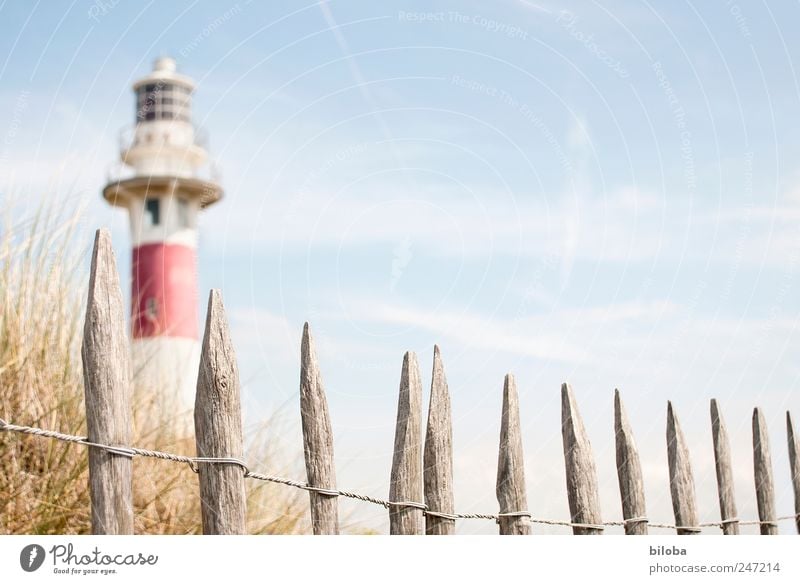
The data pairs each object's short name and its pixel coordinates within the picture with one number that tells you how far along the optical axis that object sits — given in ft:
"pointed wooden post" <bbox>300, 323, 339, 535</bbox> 9.53
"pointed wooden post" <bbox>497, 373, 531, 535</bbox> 11.77
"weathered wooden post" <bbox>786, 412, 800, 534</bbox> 19.12
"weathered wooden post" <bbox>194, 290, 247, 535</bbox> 8.61
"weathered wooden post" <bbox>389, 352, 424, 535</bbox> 10.41
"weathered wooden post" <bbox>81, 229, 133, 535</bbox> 7.89
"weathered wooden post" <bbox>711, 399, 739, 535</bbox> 16.65
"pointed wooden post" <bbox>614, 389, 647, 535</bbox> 13.75
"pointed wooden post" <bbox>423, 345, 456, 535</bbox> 10.81
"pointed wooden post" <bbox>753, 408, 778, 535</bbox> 18.42
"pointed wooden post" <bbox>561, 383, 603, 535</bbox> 12.71
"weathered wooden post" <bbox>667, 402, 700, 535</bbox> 14.99
